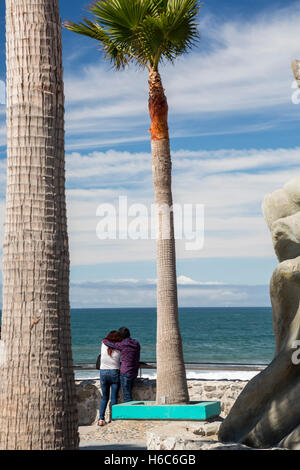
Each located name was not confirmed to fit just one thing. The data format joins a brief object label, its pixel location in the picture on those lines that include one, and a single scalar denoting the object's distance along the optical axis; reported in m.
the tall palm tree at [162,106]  12.29
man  12.37
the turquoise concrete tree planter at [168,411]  11.09
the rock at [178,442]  7.23
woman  12.29
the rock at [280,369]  7.53
